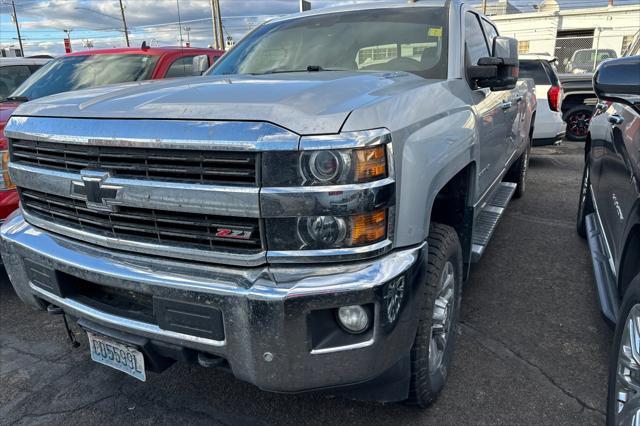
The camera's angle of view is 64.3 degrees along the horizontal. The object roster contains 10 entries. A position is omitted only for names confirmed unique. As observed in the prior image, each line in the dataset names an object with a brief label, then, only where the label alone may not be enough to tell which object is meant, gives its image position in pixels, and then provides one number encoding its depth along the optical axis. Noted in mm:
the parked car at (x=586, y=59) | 16719
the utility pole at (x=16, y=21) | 50894
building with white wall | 24875
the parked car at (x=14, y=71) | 6816
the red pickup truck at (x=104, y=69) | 5609
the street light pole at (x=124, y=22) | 47666
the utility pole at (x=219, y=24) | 20203
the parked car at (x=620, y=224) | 2006
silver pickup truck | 1762
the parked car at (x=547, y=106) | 8367
